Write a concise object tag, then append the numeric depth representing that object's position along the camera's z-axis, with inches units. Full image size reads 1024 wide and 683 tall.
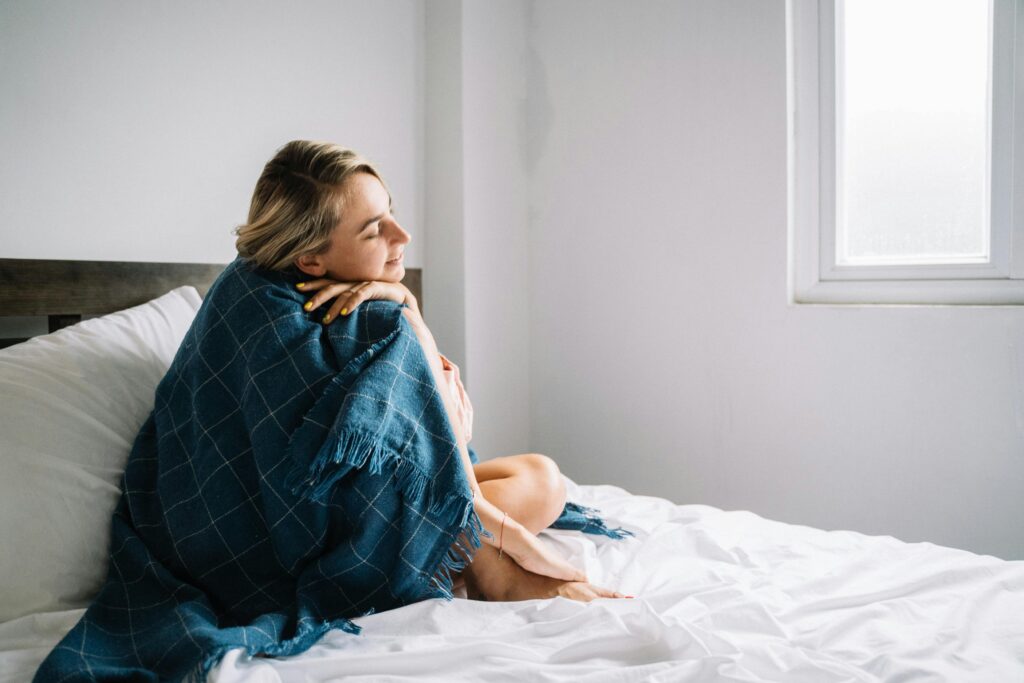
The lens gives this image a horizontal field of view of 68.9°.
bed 35.3
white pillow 40.9
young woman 45.6
